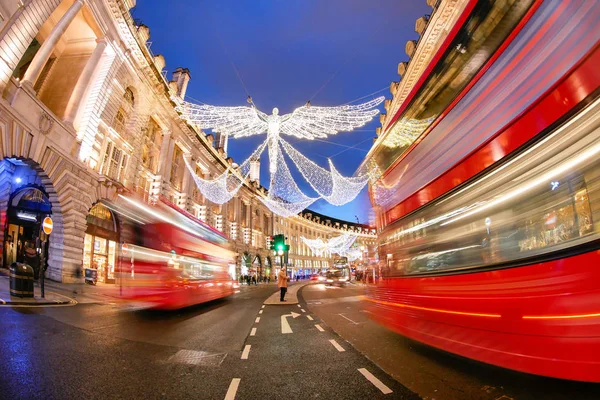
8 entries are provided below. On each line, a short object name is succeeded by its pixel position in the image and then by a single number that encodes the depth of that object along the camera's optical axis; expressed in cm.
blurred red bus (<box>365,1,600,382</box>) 257
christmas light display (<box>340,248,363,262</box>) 7079
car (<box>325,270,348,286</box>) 4275
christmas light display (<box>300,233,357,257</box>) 7656
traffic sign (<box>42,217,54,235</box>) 1194
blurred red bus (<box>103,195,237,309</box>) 985
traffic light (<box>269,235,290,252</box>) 2787
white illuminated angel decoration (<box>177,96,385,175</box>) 1189
